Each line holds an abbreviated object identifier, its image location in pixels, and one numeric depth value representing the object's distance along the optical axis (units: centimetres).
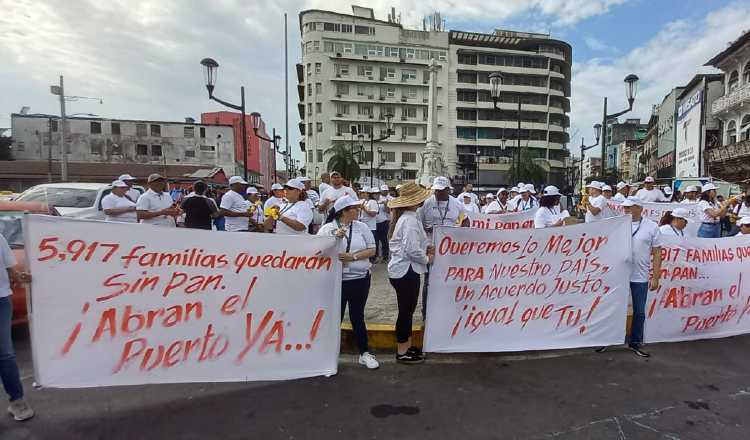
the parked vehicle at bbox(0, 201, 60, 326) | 425
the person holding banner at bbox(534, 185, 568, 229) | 566
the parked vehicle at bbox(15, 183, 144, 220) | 843
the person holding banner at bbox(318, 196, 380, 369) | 380
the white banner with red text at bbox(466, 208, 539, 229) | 838
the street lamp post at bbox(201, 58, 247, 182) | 1162
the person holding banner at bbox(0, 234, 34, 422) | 286
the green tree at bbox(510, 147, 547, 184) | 4781
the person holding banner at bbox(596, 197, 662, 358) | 429
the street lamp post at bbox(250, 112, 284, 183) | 1678
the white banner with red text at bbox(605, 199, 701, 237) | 880
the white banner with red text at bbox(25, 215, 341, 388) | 301
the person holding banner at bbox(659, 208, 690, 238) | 490
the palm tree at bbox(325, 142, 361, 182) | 4466
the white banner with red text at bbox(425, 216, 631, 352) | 413
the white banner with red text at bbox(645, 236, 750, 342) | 457
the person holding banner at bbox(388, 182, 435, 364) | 391
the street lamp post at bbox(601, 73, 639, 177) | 1284
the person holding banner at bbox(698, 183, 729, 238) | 768
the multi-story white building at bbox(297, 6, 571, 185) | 6041
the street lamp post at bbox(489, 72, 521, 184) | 1485
